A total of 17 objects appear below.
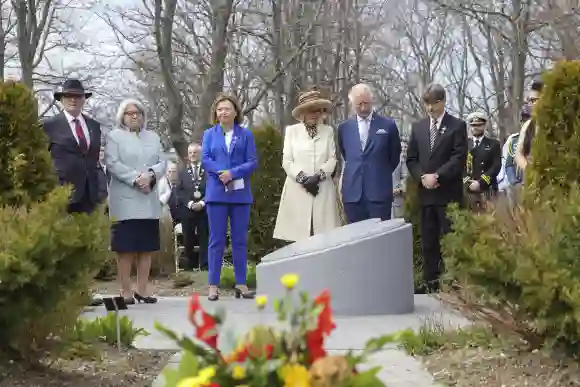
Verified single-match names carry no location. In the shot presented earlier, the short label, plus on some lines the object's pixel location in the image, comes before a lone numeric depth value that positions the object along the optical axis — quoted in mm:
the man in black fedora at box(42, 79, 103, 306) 7723
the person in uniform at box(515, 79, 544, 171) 7006
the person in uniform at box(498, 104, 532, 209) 9516
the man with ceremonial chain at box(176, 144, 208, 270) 12445
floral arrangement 2408
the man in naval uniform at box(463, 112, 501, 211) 9492
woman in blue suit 8312
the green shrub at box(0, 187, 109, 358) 3936
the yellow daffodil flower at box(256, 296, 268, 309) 2648
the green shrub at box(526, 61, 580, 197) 5383
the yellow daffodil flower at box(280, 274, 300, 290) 2564
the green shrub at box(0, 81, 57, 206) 5938
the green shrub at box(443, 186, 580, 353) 4121
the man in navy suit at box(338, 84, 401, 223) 8383
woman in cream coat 8555
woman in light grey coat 8078
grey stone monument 7074
